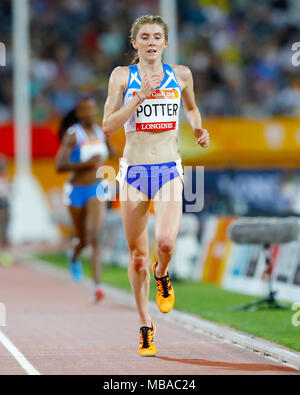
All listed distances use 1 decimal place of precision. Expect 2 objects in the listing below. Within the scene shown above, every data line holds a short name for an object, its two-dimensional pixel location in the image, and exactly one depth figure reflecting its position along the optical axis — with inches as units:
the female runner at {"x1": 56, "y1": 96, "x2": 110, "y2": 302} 1067.9
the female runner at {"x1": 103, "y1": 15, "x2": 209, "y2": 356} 647.8
